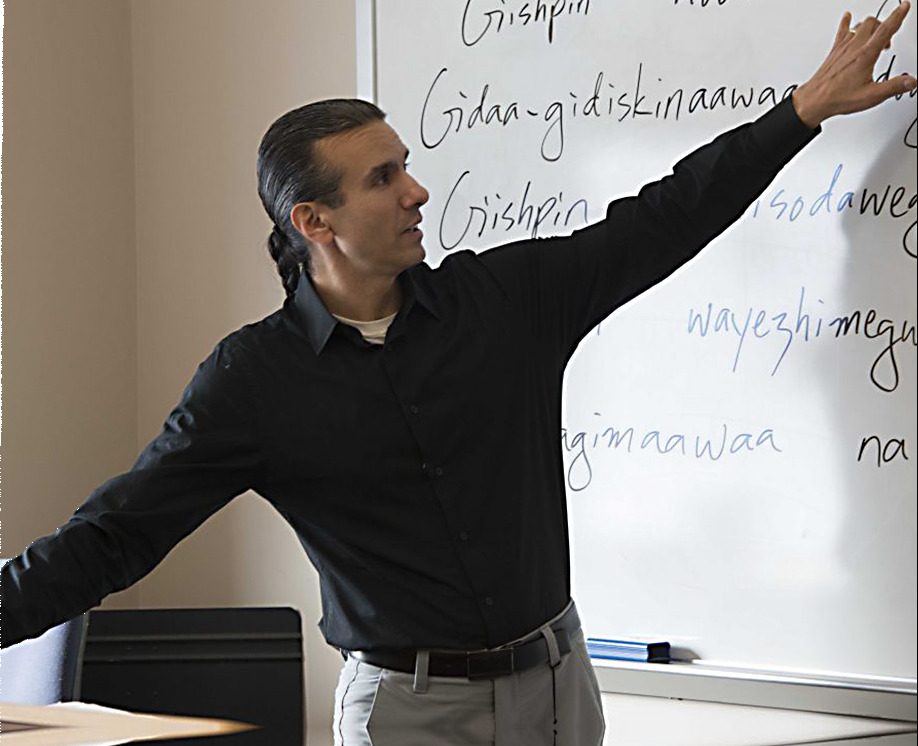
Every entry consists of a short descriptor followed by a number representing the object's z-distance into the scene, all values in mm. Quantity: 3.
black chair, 3627
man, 3553
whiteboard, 3752
